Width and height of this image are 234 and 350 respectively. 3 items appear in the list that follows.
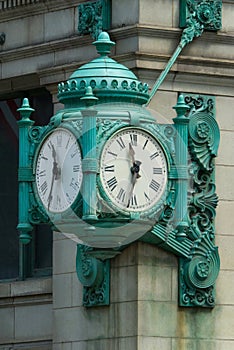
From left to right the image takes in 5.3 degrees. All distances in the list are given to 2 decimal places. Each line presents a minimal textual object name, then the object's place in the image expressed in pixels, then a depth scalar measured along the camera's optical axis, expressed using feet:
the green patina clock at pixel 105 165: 82.12
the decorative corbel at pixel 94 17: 88.58
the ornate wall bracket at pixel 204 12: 88.17
